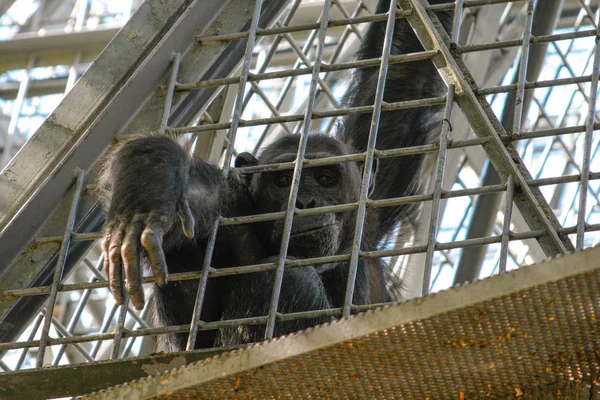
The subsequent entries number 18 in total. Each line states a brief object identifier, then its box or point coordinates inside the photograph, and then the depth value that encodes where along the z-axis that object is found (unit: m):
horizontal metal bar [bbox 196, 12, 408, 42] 6.37
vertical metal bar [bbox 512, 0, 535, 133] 5.72
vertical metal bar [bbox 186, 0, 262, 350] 5.41
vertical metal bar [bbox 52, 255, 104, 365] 8.51
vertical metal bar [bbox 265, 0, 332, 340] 5.20
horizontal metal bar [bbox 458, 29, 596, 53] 5.84
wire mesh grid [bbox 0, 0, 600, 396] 5.35
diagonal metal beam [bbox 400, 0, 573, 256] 5.65
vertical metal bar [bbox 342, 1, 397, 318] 5.20
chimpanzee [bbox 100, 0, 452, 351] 5.93
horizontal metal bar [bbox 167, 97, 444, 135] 5.86
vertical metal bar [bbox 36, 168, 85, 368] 5.52
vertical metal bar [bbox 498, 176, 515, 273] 5.09
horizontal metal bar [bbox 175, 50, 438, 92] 6.14
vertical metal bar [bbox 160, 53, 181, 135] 6.48
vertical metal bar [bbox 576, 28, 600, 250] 5.23
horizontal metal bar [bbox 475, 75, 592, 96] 5.69
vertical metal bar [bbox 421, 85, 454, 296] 5.18
